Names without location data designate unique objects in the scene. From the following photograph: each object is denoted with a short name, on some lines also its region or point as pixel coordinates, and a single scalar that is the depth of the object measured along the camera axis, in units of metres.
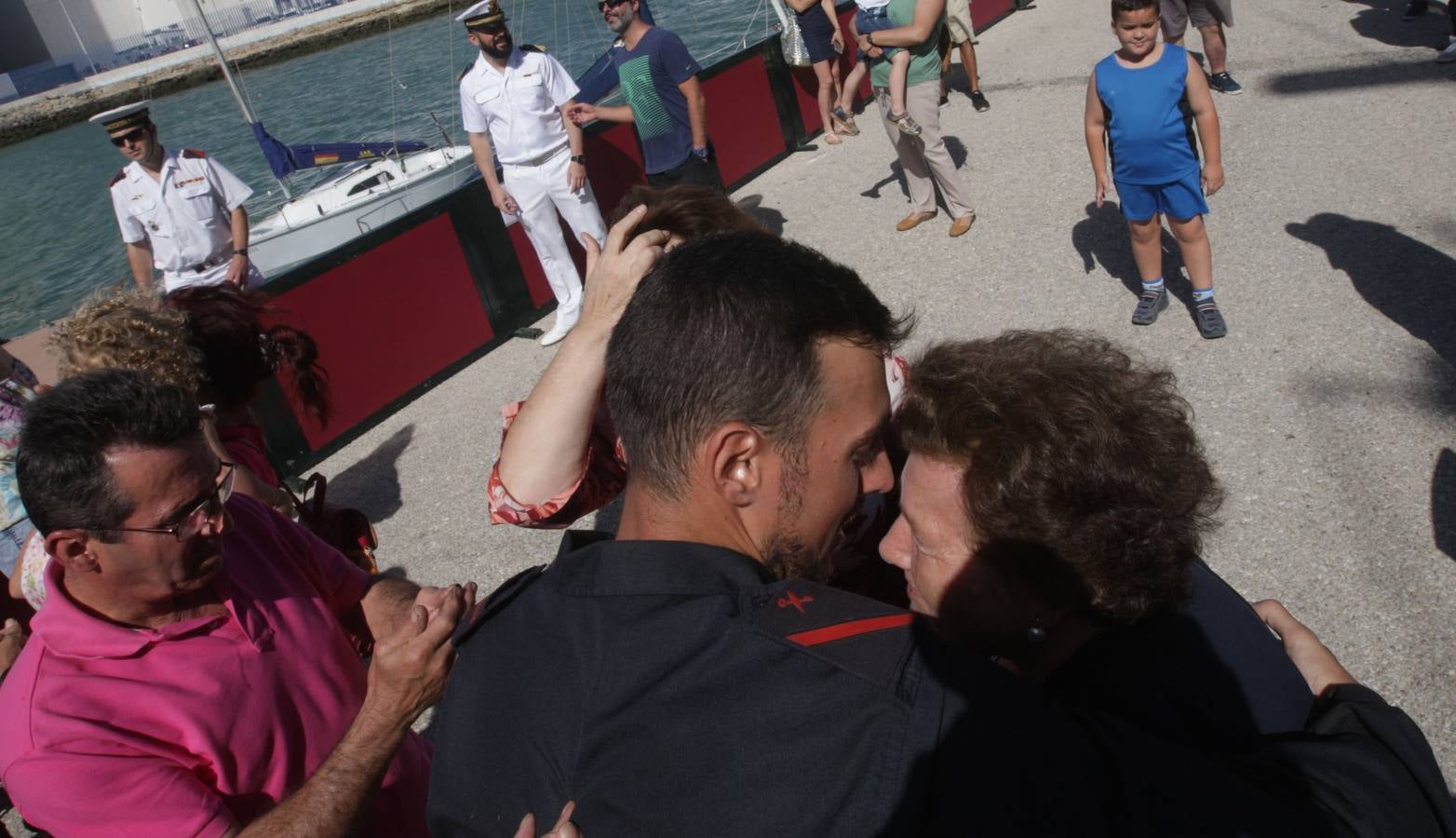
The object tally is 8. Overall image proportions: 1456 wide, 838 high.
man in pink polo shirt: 1.81
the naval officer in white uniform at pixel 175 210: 6.23
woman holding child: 6.66
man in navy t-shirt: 6.54
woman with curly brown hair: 1.48
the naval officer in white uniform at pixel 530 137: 6.59
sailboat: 12.45
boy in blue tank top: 4.75
